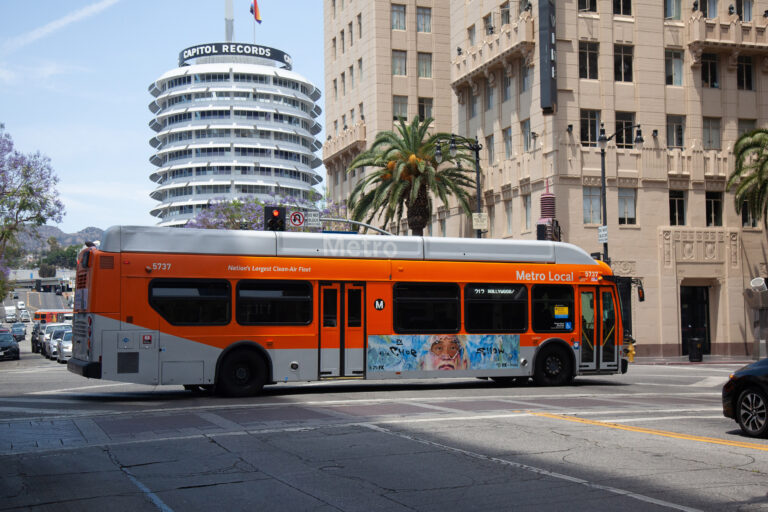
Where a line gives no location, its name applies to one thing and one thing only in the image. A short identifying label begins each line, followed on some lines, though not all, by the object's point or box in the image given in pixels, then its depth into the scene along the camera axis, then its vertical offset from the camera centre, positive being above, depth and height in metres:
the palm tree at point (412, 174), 41.62 +7.05
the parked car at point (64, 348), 38.19 -1.67
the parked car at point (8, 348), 45.69 -1.98
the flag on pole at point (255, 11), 126.92 +45.95
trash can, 38.25 -1.76
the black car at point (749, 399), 11.33 -1.22
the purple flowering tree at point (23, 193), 45.78 +6.57
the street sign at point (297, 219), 30.97 +3.49
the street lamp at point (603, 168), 35.97 +6.30
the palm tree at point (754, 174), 39.62 +6.64
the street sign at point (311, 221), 34.16 +3.78
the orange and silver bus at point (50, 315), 131.38 -0.47
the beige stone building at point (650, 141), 41.03 +8.69
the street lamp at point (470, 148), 35.84 +7.10
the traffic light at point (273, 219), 23.75 +2.68
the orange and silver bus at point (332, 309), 17.58 +0.07
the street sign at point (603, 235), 35.93 +3.34
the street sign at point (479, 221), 36.28 +3.96
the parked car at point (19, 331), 86.10 -2.01
